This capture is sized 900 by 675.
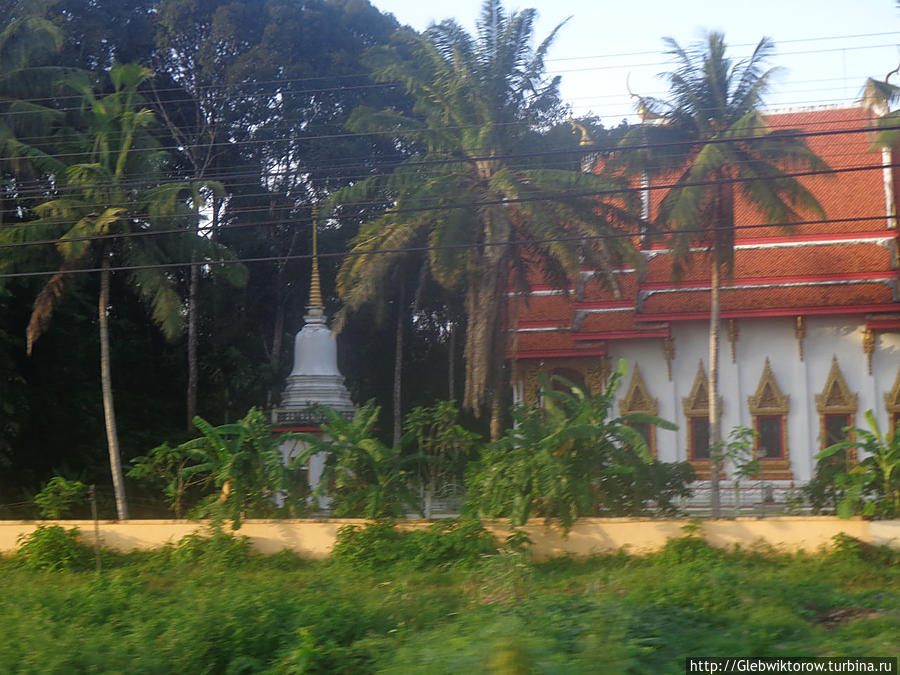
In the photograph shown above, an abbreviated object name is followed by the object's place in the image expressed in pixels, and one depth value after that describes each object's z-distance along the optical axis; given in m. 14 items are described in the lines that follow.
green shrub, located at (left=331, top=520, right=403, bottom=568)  15.14
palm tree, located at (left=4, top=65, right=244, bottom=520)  20.70
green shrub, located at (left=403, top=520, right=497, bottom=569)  14.78
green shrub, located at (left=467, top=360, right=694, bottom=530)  15.12
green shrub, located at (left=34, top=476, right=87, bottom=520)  16.98
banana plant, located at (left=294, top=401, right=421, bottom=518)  16.06
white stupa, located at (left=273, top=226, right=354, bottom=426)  26.31
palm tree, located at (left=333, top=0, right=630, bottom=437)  20.22
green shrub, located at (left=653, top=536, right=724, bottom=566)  14.52
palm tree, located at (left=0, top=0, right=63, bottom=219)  25.42
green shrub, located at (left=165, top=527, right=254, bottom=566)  15.63
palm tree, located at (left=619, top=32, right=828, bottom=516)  19.03
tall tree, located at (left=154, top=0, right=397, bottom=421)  32.47
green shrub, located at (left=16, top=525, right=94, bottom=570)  16.09
